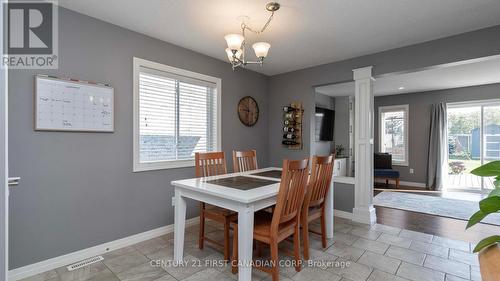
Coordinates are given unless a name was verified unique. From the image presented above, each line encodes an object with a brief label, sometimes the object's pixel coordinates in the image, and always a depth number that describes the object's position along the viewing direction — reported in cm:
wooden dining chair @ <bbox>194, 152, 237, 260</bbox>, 229
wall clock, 403
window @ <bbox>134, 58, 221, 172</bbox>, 287
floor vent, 221
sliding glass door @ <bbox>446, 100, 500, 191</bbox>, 534
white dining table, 177
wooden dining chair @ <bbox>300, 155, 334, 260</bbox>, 230
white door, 90
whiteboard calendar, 214
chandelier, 207
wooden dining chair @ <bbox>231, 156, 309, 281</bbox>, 184
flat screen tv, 595
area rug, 376
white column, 342
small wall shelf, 422
